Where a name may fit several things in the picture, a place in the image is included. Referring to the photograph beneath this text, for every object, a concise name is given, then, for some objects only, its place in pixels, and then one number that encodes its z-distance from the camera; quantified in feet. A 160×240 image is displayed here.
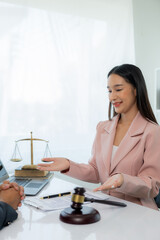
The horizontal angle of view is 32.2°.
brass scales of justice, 6.35
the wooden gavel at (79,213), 3.57
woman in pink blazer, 5.32
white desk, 3.25
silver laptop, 5.20
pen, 4.60
